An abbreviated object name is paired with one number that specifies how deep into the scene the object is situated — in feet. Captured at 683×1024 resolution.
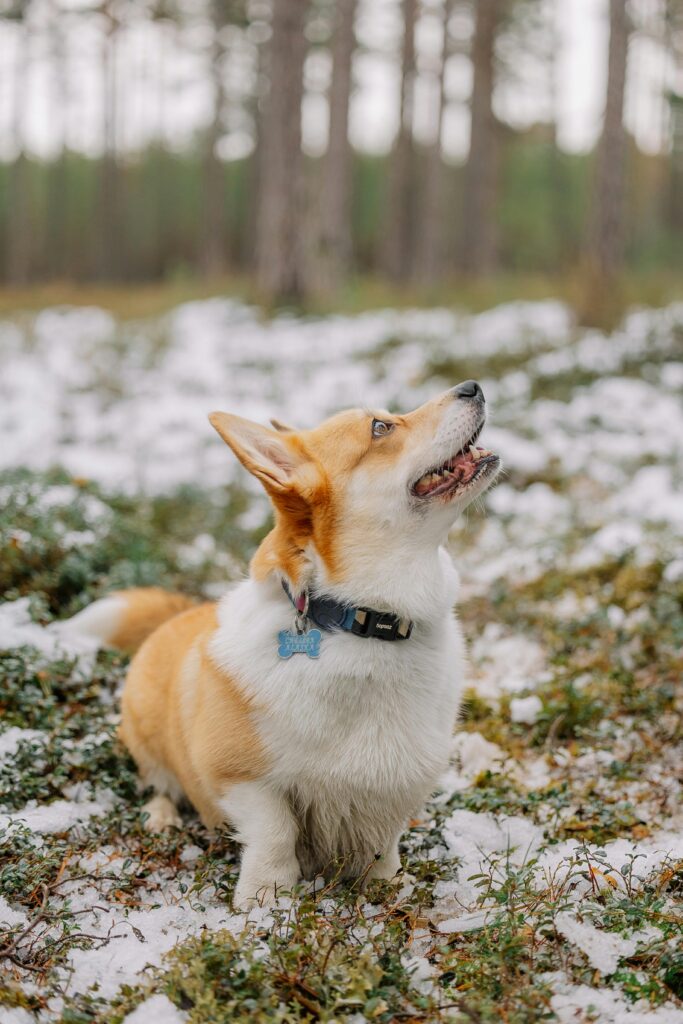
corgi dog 9.31
